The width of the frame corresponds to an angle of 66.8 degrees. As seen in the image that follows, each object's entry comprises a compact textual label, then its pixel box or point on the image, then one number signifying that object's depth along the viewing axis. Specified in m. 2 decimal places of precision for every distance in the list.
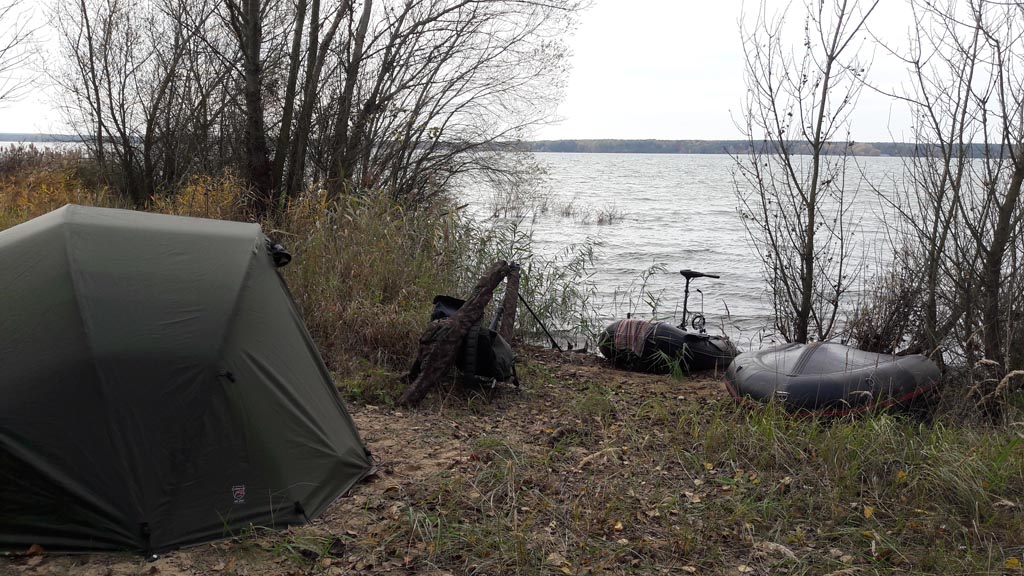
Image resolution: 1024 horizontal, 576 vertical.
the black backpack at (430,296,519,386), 6.04
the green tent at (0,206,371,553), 3.49
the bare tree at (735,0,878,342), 7.12
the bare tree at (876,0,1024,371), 5.72
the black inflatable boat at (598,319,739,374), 7.96
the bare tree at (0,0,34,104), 10.30
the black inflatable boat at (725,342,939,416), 5.41
